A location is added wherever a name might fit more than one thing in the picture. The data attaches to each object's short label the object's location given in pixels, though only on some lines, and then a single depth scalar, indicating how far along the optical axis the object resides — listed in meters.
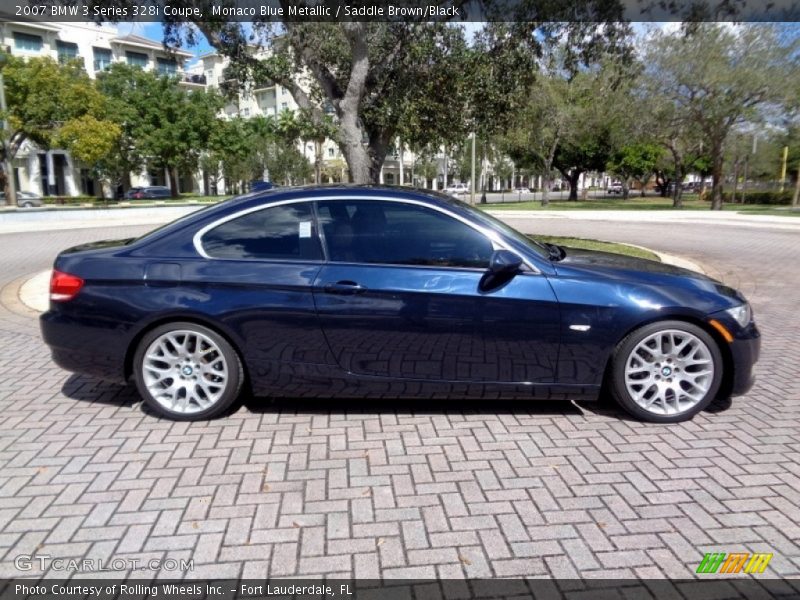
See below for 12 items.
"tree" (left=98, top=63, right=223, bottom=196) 44.34
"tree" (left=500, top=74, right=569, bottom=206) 34.86
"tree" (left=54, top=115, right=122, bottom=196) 31.31
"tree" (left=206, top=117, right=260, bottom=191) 47.09
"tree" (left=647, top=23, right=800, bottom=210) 26.83
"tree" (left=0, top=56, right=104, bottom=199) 31.89
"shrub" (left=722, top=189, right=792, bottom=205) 40.12
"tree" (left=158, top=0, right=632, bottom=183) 10.60
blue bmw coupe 3.61
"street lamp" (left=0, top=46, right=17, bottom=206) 32.00
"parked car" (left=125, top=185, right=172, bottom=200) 49.59
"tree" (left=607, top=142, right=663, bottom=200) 46.19
